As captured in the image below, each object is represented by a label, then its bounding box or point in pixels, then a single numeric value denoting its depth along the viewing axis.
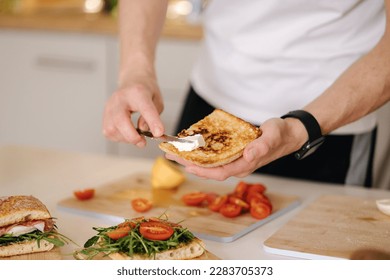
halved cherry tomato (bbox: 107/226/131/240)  0.86
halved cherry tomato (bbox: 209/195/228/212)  1.05
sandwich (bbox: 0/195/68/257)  0.87
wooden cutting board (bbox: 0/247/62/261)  0.87
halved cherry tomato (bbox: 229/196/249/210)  1.05
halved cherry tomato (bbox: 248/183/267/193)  1.10
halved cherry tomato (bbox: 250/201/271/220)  1.03
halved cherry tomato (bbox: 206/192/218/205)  1.08
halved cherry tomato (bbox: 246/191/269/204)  1.07
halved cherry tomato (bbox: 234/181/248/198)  1.09
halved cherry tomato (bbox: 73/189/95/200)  1.10
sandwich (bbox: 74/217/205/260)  0.84
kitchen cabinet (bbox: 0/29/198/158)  2.05
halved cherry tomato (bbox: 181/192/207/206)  1.07
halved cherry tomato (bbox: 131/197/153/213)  1.05
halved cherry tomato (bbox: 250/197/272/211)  1.06
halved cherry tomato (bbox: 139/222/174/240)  0.85
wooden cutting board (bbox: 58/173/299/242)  0.99
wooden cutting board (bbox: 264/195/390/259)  0.91
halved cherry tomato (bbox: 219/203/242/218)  1.03
